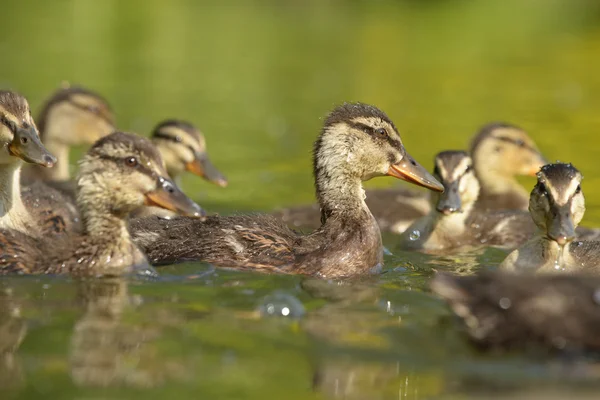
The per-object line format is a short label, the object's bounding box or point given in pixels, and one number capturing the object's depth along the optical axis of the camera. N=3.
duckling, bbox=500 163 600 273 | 15.91
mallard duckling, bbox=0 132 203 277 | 15.70
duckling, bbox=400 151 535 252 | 20.69
